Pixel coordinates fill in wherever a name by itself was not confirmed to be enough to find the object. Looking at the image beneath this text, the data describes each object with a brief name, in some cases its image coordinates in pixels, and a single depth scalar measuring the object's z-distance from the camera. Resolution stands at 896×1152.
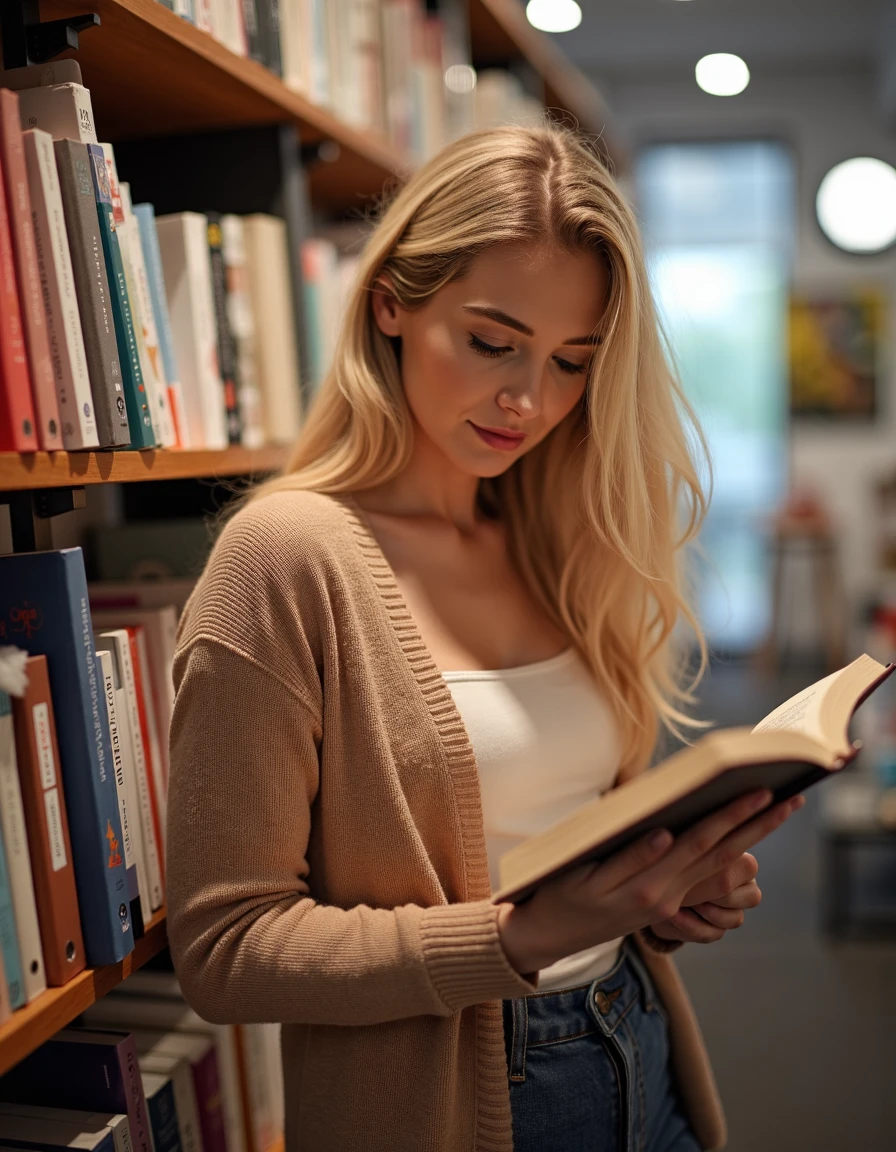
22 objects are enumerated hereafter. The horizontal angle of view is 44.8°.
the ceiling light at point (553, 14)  3.70
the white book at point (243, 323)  1.36
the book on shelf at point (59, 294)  0.91
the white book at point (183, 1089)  1.22
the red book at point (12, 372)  0.88
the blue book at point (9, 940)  0.87
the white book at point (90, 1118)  1.05
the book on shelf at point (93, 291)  0.95
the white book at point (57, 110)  0.96
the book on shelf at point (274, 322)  1.42
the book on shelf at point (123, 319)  1.00
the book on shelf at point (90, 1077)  1.08
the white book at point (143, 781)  1.08
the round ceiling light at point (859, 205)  6.38
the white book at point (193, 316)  1.25
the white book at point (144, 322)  1.09
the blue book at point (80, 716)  0.93
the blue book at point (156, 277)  1.17
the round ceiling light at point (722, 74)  4.07
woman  0.97
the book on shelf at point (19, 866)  0.89
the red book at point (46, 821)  0.91
